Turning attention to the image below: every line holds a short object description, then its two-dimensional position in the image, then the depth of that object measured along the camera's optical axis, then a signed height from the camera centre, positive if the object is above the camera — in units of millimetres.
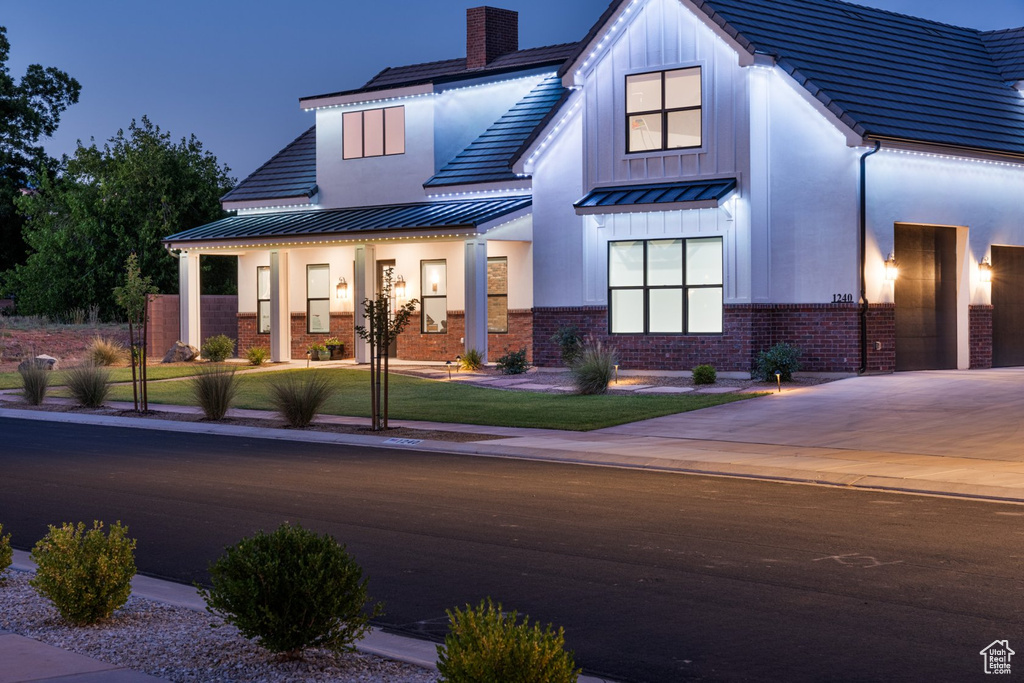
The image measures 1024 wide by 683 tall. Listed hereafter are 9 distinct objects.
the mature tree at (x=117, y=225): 54156 +4926
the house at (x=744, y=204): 28250 +3173
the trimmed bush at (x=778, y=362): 26891 -491
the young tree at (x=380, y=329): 21906 +195
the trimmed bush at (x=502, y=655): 5723 -1412
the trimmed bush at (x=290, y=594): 7105 -1413
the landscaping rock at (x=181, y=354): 40500 -407
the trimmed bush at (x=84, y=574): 7977 -1450
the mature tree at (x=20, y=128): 64375 +11112
